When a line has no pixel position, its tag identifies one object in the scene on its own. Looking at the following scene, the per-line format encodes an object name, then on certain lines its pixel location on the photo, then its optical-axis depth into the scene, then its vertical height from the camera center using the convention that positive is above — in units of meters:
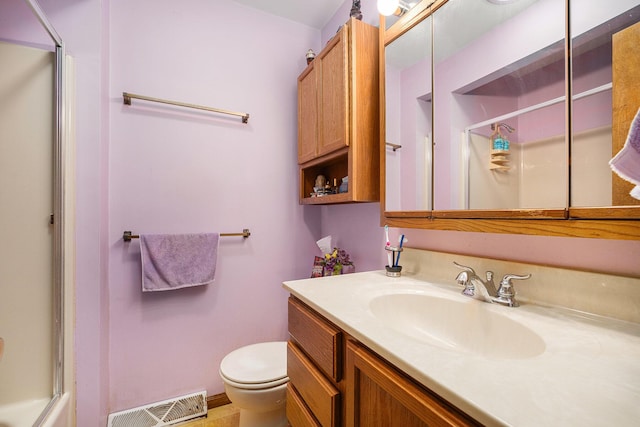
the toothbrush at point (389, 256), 1.21 -0.19
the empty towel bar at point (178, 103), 1.45 +0.60
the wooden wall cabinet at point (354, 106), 1.28 +0.51
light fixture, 1.15 +0.87
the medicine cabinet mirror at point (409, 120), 1.09 +0.39
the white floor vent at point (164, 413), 1.42 -1.07
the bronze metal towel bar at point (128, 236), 1.45 -0.13
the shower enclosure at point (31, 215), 1.13 -0.01
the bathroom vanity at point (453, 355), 0.41 -0.28
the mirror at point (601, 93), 0.60 +0.28
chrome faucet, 0.81 -0.23
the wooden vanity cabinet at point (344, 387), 0.50 -0.40
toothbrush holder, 1.19 -0.23
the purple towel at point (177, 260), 1.46 -0.26
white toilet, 1.22 -0.76
